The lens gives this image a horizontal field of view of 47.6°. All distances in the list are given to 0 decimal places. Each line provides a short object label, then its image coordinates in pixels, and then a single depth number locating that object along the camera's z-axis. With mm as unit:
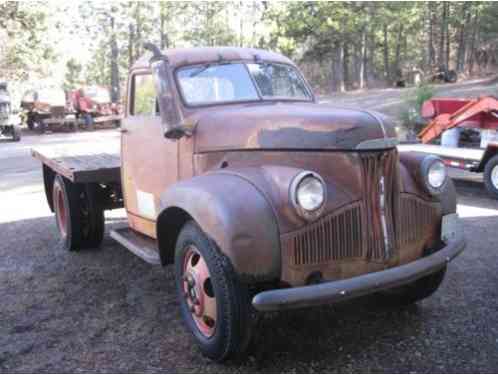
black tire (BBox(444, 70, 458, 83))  30938
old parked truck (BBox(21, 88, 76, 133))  26375
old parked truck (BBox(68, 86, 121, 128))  26969
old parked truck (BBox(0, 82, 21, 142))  20969
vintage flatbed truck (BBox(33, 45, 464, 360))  3031
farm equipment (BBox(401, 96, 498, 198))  8148
